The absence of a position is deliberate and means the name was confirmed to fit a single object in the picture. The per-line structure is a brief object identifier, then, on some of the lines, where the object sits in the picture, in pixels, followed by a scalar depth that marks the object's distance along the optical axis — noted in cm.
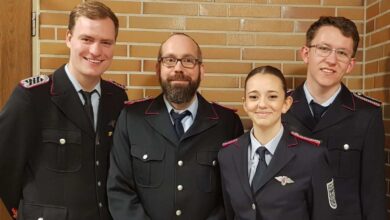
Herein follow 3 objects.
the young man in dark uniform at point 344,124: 197
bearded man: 192
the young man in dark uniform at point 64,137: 183
